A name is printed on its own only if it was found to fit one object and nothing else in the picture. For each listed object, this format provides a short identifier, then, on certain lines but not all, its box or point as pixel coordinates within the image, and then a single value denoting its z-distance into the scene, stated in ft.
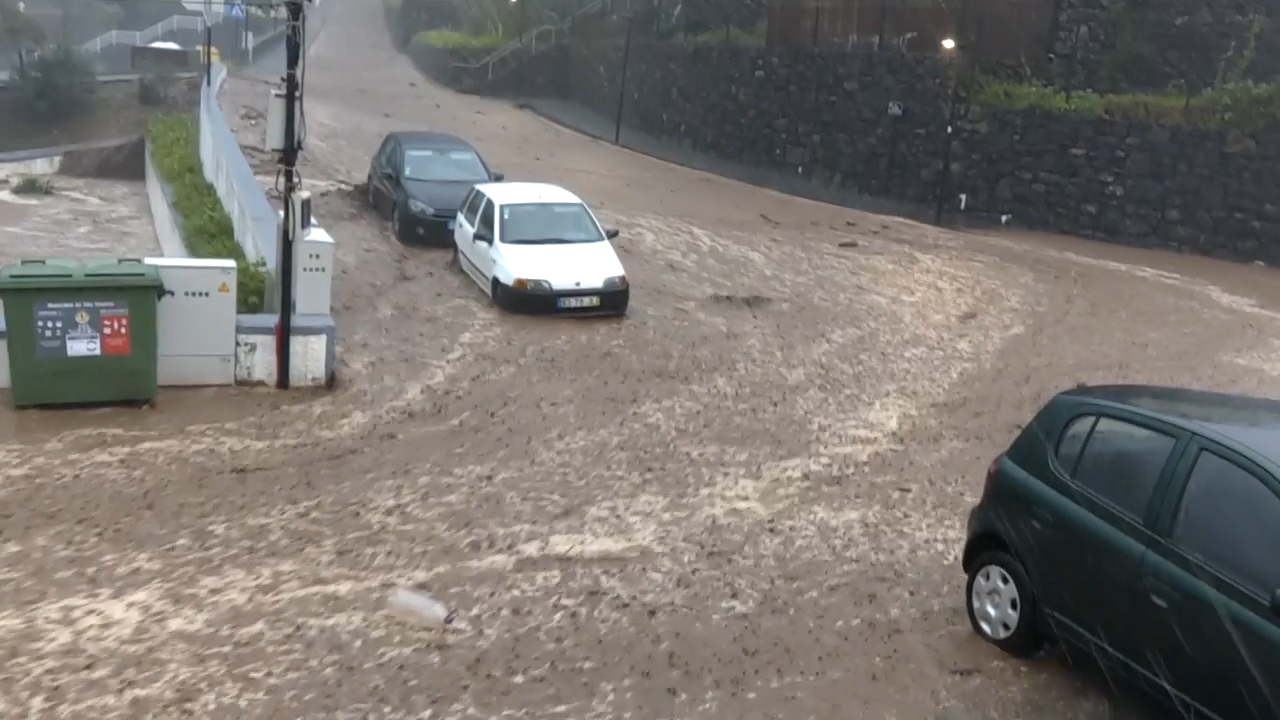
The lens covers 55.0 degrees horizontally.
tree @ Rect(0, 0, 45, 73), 164.76
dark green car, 16.05
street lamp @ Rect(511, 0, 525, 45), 148.66
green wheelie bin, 31.68
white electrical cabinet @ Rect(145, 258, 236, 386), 34.12
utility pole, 33.19
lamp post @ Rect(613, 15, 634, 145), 112.87
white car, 44.88
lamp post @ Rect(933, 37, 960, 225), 74.18
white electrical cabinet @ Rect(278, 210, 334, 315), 36.14
